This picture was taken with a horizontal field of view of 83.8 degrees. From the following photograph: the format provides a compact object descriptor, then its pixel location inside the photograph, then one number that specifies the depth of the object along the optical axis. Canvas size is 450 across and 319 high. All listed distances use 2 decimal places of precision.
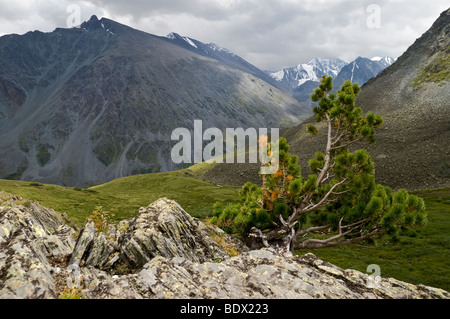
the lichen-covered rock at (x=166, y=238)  11.71
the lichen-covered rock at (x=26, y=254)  7.63
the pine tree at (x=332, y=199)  13.30
